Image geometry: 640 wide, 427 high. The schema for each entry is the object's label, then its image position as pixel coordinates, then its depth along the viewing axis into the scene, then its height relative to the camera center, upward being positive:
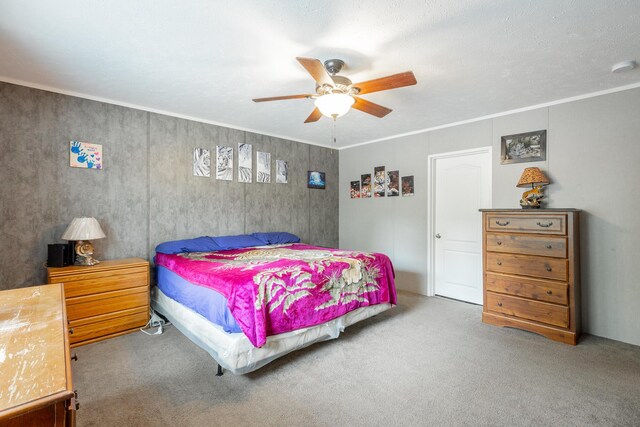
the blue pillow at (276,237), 4.26 -0.32
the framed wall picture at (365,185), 5.16 +0.51
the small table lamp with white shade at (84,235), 2.83 -0.18
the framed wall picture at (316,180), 5.19 +0.61
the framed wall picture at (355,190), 5.34 +0.45
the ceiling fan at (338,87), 2.11 +0.95
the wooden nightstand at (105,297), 2.71 -0.77
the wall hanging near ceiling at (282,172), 4.79 +0.69
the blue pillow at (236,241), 3.84 -0.34
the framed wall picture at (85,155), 3.10 +0.63
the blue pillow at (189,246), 3.42 -0.36
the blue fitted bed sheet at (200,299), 2.20 -0.70
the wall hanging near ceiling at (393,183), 4.75 +0.50
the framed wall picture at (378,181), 4.96 +0.56
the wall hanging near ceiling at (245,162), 4.34 +0.76
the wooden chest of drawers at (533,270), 2.79 -0.55
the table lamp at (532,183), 3.18 +0.33
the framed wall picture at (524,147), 3.37 +0.77
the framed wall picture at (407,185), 4.58 +0.45
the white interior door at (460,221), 3.96 -0.09
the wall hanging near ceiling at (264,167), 4.55 +0.73
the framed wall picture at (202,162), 3.92 +0.69
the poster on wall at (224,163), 4.12 +0.72
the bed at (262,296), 2.16 -0.68
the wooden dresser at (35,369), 0.72 -0.43
